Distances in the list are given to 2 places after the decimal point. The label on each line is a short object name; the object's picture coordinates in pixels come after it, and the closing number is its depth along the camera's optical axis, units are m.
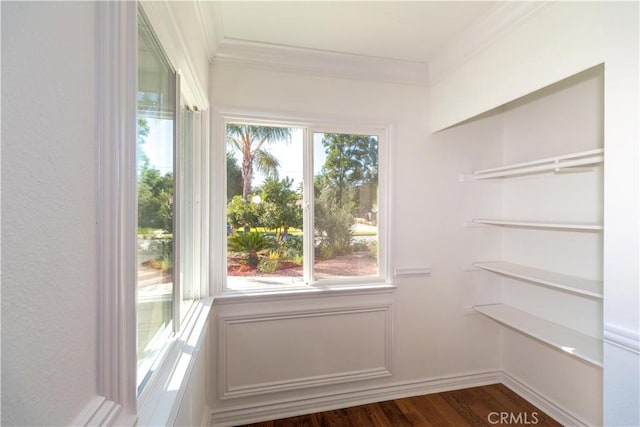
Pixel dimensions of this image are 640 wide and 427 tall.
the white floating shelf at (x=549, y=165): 1.52
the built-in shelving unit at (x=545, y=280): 1.60
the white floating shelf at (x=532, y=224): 1.52
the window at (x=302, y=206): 2.06
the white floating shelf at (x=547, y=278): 1.62
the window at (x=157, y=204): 0.91
